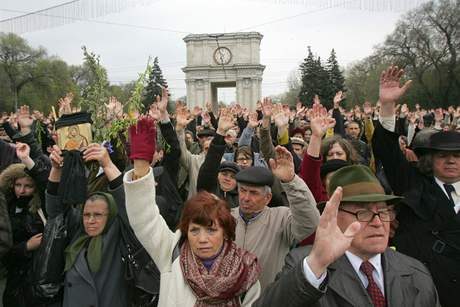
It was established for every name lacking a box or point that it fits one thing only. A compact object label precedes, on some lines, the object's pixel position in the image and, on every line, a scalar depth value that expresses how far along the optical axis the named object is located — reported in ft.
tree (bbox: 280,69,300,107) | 231.14
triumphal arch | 151.23
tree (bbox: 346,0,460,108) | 127.95
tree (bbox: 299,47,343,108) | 149.18
